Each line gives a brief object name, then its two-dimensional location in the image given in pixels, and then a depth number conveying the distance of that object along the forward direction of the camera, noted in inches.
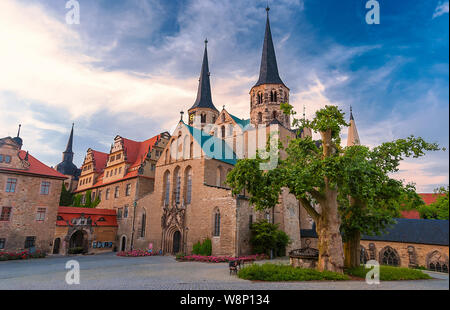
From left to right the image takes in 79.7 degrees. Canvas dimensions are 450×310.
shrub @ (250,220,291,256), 960.3
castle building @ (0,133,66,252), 1009.5
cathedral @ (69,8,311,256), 990.4
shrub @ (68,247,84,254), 1138.1
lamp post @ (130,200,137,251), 1253.7
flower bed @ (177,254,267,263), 846.5
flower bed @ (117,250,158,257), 1062.7
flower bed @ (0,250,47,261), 899.4
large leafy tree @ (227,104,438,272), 500.6
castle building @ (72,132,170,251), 1322.8
